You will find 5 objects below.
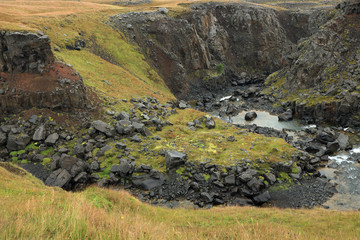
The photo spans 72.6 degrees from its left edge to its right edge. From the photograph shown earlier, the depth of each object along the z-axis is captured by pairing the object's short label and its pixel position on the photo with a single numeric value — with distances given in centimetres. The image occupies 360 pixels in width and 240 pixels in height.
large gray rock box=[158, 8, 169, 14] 7943
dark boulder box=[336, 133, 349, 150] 3909
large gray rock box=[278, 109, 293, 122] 5370
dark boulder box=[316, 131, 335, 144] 4153
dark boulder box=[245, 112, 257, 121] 5491
